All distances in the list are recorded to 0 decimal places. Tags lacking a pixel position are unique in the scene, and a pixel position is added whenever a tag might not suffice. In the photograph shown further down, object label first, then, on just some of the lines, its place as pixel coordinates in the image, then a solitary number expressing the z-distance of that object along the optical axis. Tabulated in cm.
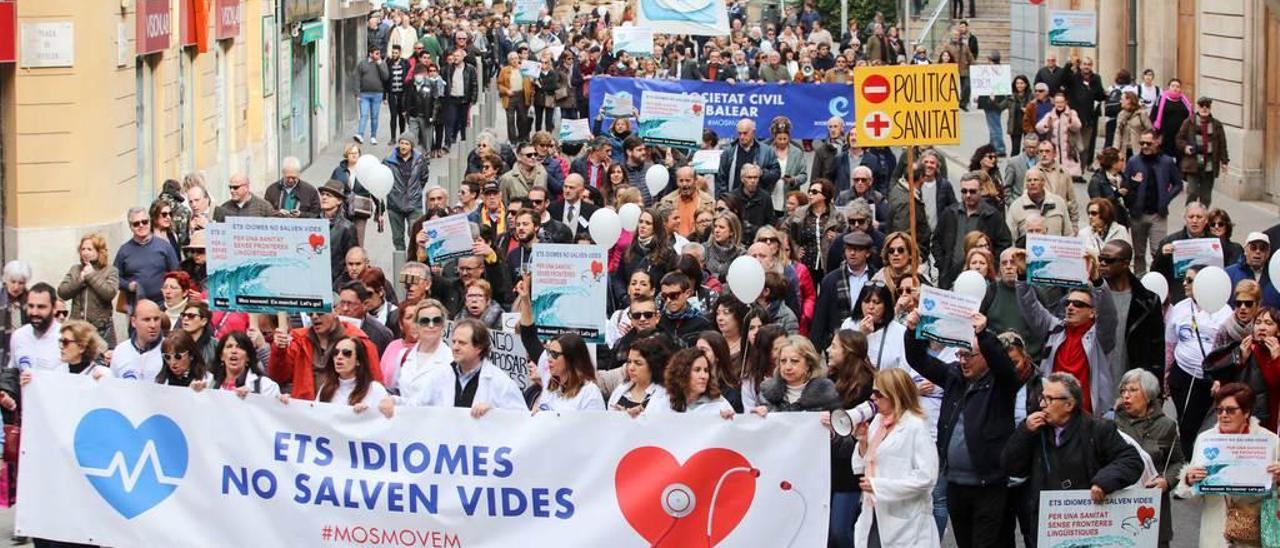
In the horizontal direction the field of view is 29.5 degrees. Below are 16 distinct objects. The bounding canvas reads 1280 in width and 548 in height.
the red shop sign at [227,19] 2938
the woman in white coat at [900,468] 1020
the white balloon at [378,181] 2048
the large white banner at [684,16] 3078
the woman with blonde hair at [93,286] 1538
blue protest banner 2531
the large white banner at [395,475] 1060
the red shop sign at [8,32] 2141
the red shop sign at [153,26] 2412
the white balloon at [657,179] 2052
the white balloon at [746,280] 1420
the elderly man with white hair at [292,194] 1981
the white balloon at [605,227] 1661
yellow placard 1598
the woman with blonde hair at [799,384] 1080
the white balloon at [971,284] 1309
